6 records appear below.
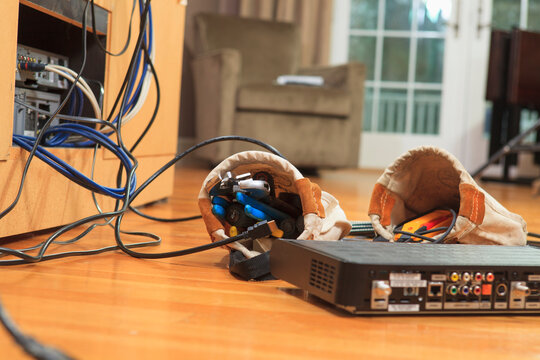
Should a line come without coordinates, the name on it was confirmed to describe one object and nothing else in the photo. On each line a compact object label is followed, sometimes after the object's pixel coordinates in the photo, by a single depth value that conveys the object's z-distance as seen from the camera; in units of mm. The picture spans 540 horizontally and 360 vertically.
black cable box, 1671
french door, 5808
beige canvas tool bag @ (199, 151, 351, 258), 2266
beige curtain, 5724
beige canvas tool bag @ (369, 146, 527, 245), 2470
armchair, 4895
